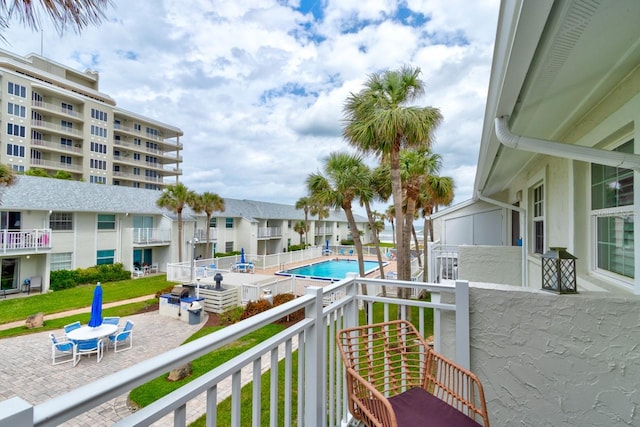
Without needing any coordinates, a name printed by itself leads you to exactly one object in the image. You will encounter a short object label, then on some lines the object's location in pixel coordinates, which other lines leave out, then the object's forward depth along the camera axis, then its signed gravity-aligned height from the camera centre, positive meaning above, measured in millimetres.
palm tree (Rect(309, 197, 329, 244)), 13562 +1013
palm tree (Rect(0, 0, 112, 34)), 1593 +1152
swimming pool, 22064 -3516
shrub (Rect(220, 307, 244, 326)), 10656 -3388
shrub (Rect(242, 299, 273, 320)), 10580 -2987
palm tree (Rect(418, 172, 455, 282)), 12038 +1468
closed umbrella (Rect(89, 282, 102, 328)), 8102 -2367
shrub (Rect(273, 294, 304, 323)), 10133 -2920
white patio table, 7580 -2886
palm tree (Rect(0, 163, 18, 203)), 11391 +1764
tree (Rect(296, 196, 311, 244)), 30538 +1935
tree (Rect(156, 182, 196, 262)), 20625 +1657
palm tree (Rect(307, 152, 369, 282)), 12516 +1783
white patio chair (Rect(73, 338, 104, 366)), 7617 -3219
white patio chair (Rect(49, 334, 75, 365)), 7461 -3291
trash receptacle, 10781 -3206
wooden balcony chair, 1896 -1176
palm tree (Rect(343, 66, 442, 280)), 7895 +2832
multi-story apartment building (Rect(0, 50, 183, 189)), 28031 +10125
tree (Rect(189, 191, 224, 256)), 21828 +1472
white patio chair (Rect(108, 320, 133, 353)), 8297 -3288
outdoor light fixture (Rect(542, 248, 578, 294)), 2340 -365
